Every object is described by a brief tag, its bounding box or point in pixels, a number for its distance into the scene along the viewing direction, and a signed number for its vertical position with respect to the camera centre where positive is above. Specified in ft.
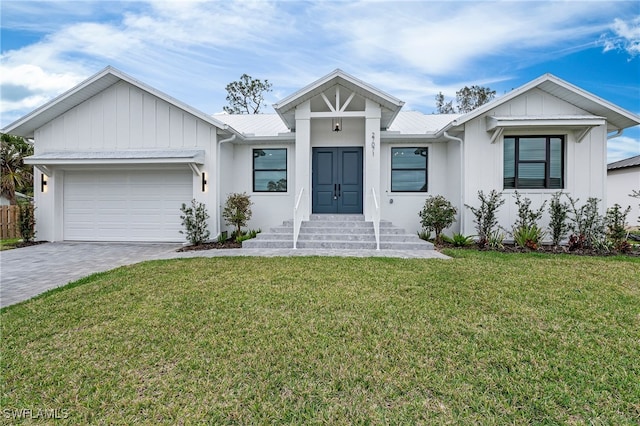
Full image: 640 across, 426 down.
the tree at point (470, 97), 88.21 +32.36
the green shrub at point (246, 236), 30.91 -3.14
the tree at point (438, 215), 30.42 -0.73
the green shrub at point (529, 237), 27.96 -2.70
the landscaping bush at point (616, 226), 26.94 -1.54
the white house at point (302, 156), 30.83 +5.54
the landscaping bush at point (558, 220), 29.19 -1.10
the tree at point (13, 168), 63.05 +7.67
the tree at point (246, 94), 81.66 +30.23
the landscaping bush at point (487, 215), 29.66 -0.68
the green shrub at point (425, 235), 32.86 -2.99
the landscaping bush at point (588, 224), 28.45 -1.42
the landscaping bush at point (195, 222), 31.27 -1.71
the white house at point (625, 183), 54.34 +5.10
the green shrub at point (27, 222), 32.73 -1.92
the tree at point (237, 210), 32.24 -0.43
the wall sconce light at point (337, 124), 34.14 +9.37
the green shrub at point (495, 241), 28.51 -3.10
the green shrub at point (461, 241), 29.73 -3.22
